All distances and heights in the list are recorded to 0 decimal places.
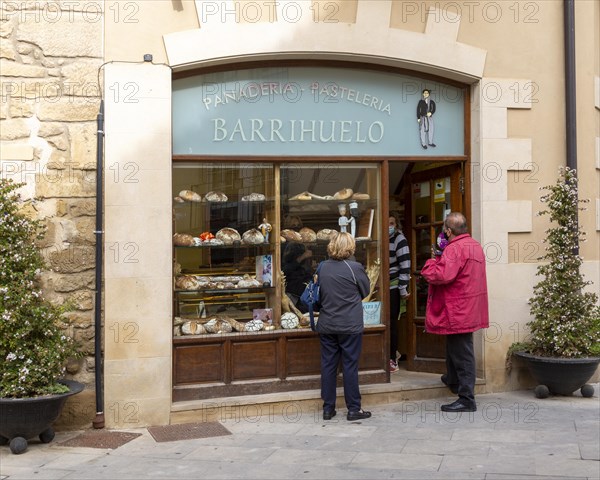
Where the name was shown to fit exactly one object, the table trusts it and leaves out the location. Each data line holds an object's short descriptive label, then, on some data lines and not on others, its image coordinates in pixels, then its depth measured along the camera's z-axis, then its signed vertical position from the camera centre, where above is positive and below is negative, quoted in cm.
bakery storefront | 764 +74
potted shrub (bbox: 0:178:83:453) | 620 -63
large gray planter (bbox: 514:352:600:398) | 774 -108
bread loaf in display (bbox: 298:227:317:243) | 811 +34
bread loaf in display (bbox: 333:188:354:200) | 822 +76
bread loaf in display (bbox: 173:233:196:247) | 763 +27
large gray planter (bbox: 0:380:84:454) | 615 -119
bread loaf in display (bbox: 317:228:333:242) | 816 +33
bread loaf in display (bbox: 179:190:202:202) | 766 +70
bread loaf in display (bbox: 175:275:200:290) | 768 -16
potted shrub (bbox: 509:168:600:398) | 779 -52
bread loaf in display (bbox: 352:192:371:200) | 825 +74
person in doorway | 892 -10
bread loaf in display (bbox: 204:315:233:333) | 772 -58
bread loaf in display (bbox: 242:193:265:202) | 791 +71
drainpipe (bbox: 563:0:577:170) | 841 +192
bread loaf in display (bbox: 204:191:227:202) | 776 +70
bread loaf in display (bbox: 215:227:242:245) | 784 +32
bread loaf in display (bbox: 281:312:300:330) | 793 -55
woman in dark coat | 718 -50
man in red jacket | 743 -31
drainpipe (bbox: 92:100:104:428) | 705 -11
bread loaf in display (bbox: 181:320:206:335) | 762 -60
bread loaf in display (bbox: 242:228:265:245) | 791 +30
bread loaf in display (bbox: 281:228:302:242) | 805 +33
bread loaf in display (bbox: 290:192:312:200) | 808 +73
